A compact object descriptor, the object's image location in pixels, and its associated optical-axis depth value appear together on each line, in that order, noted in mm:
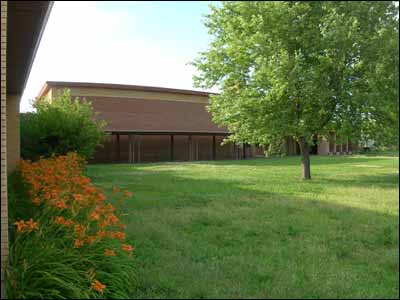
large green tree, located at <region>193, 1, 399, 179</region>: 13328
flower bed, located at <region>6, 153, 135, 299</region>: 4336
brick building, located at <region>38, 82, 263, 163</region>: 38156
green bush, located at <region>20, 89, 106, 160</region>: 17547
